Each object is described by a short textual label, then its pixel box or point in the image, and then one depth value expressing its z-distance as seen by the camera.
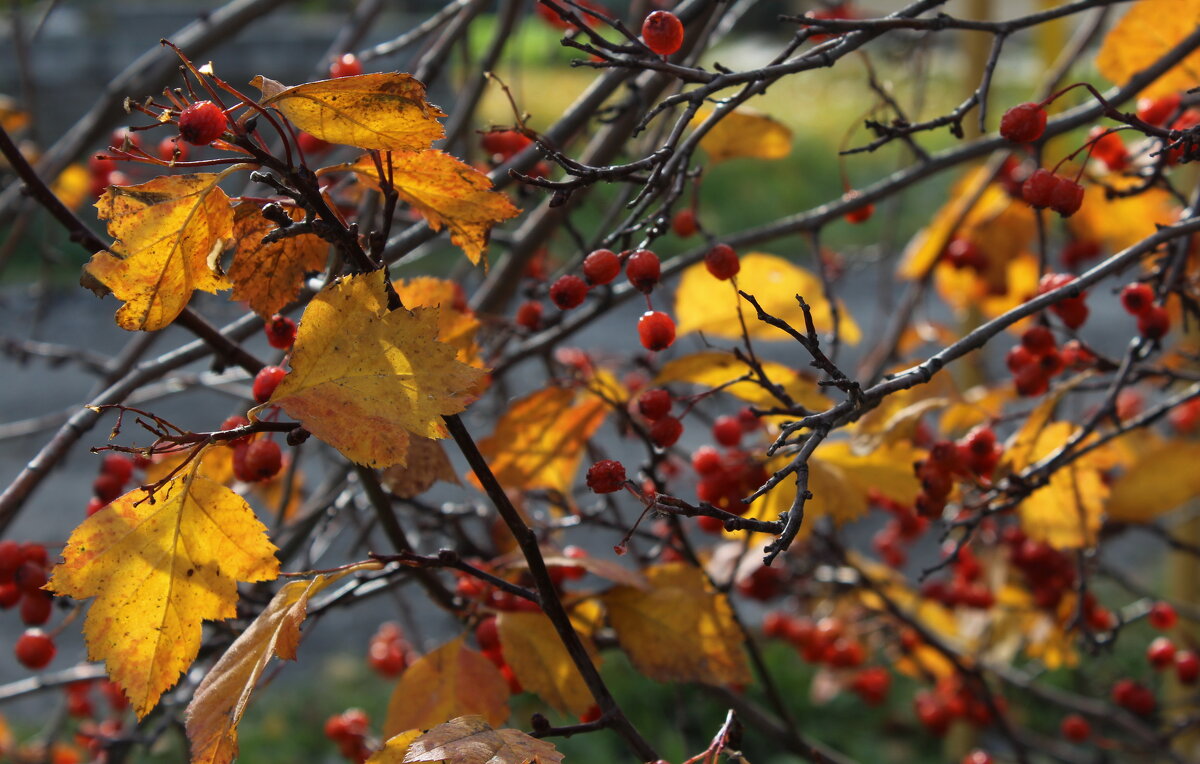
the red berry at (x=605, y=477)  0.93
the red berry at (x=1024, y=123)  0.96
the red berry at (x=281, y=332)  0.95
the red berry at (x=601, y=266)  0.95
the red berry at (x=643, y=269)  0.94
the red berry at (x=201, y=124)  0.88
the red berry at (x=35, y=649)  1.05
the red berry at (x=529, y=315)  1.08
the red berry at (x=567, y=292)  0.96
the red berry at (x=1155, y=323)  1.01
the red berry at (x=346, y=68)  1.00
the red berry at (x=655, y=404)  0.99
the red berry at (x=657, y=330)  0.96
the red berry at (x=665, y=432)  0.98
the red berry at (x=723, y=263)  0.97
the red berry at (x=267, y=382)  0.93
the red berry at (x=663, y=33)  0.95
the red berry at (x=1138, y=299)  1.02
